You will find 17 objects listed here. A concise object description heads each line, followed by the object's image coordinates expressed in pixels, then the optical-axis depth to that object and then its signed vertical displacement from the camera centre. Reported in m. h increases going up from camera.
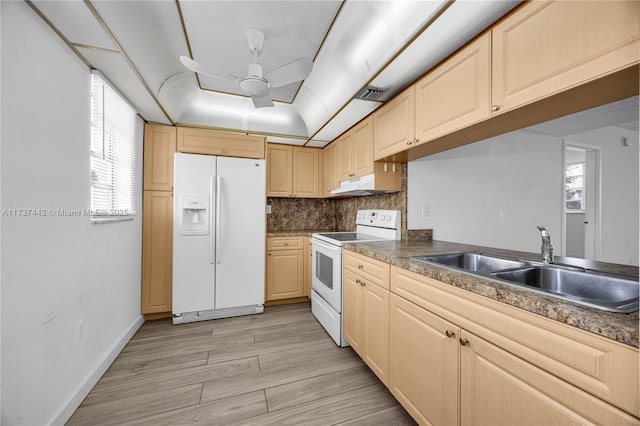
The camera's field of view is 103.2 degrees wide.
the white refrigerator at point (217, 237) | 2.83 -0.29
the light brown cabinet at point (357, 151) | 2.50 +0.69
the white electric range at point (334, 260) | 2.34 -0.48
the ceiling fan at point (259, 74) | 1.72 +1.00
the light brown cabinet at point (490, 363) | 0.67 -0.53
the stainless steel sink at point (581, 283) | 0.79 -0.30
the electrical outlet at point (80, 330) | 1.64 -0.78
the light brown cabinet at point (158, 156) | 2.84 +0.63
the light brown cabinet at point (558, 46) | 0.87 +0.67
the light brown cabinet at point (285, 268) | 3.30 -0.73
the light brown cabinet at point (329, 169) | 3.38 +0.62
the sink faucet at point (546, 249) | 1.36 -0.18
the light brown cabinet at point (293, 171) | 3.63 +0.61
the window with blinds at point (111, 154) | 1.89 +0.49
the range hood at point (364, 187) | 2.44 +0.27
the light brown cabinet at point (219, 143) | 2.92 +0.82
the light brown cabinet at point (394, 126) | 1.90 +0.73
